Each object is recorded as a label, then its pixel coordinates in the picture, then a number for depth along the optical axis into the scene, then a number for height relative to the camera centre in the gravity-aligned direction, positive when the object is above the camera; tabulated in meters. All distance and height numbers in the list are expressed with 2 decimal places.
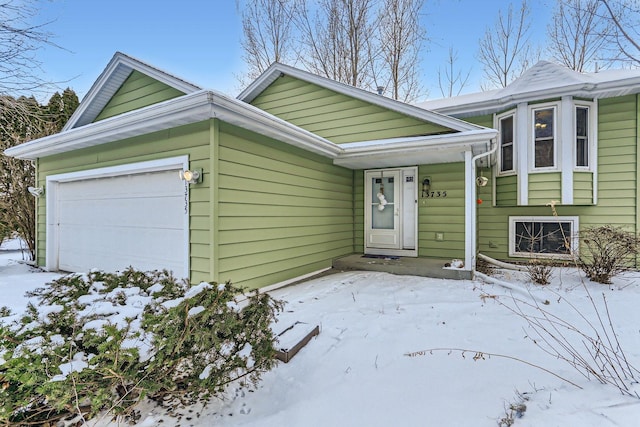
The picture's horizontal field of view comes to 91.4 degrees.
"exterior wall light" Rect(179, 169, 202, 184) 3.98 +0.47
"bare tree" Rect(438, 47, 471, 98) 13.06 +5.73
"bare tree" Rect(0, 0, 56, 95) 3.97 +2.14
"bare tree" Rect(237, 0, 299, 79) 12.28 +7.30
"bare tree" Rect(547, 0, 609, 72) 10.16 +6.16
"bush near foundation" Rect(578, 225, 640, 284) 4.78 -0.60
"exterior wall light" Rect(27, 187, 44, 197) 6.37 +0.43
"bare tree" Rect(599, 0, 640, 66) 6.61 +4.11
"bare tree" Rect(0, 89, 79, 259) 7.17 +0.34
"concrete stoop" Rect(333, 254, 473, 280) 5.54 -1.00
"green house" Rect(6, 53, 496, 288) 4.11 +0.59
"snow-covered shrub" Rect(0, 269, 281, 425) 1.41 -0.70
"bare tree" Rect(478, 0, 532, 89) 11.62 +6.46
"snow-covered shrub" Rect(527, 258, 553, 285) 5.10 -0.96
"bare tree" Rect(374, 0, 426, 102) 11.49 +6.46
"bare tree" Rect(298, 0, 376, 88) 11.73 +6.68
